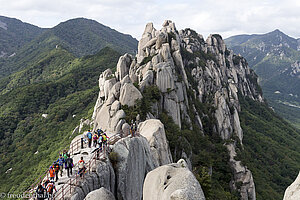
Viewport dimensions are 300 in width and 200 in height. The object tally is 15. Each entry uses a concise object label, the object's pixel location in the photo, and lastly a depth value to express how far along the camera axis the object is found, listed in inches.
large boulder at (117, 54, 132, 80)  2092.8
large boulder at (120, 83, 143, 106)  1366.9
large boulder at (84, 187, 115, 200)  520.5
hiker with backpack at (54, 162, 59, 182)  619.4
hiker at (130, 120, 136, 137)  850.0
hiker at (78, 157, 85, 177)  604.4
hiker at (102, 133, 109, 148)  759.4
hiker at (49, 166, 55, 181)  602.2
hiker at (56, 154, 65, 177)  653.9
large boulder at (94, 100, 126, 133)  1197.1
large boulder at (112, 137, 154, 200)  697.6
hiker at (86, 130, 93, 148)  833.5
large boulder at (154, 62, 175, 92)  1702.8
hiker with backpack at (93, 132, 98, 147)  836.0
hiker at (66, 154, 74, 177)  630.5
